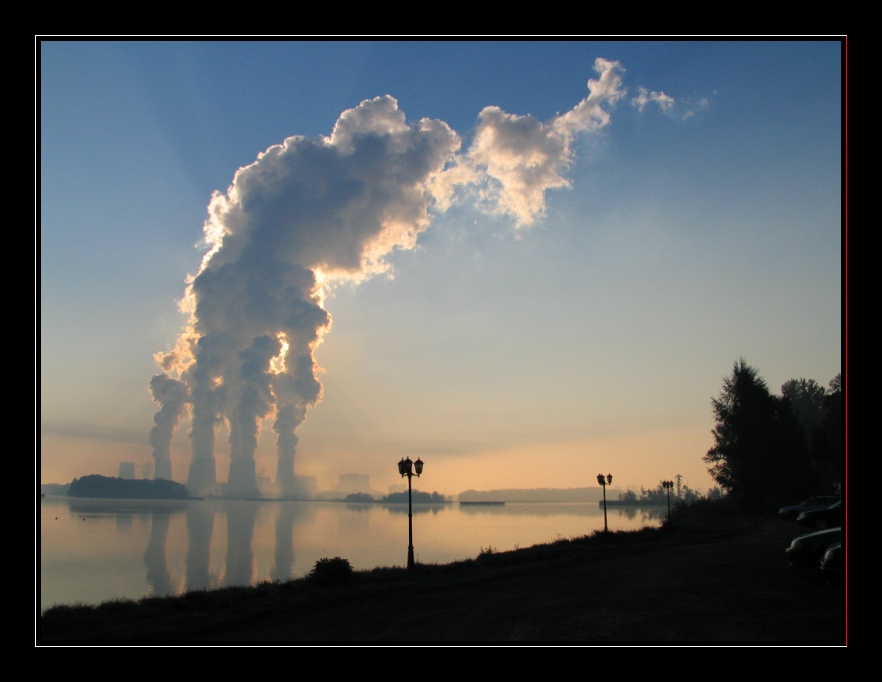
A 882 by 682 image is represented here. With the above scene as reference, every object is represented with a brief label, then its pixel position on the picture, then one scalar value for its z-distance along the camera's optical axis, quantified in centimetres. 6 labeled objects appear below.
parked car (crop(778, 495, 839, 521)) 3634
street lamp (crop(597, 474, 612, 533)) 3719
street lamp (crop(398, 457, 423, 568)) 2195
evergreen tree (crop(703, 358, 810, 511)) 5459
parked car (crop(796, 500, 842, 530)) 2705
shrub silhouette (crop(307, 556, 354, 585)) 1670
